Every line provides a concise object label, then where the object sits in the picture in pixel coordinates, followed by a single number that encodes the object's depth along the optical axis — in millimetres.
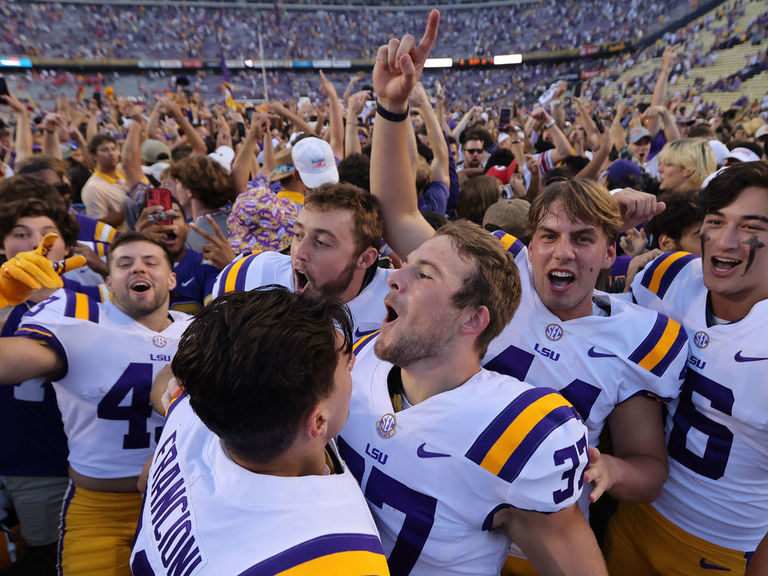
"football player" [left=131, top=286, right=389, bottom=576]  1104
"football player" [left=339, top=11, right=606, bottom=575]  1438
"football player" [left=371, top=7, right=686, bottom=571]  1873
